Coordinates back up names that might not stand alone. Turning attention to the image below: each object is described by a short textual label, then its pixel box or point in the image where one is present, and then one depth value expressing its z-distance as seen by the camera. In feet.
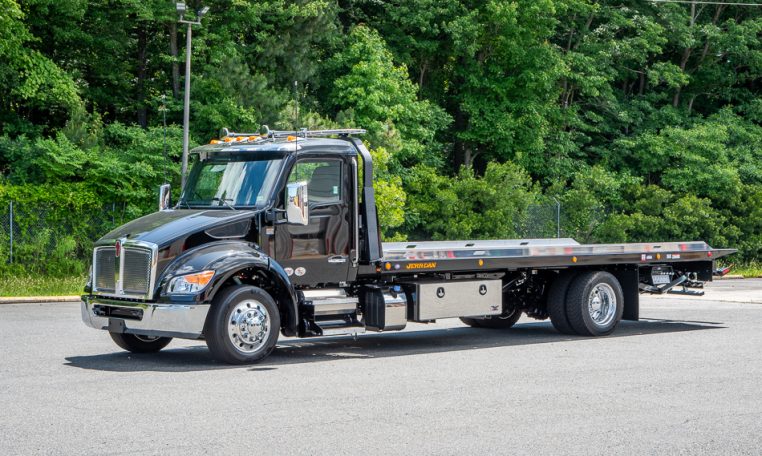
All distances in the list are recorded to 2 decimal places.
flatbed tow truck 40.86
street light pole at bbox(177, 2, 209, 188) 102.74
